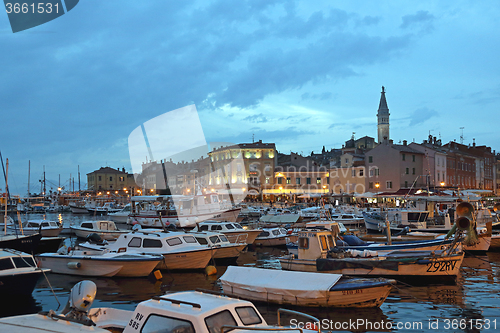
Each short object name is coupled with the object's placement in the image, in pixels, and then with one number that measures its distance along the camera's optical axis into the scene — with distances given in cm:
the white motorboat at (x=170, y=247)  1844
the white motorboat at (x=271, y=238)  2805
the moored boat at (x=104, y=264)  1683
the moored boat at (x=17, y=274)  1271
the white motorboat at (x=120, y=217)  5297
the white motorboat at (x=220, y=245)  2055
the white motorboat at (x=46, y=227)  3119
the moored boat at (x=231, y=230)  2566
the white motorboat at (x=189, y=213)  3788
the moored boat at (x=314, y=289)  1209
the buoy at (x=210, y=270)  1820
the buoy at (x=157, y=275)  1636
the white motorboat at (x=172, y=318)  620
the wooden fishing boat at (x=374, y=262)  1588
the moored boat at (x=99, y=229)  2914
